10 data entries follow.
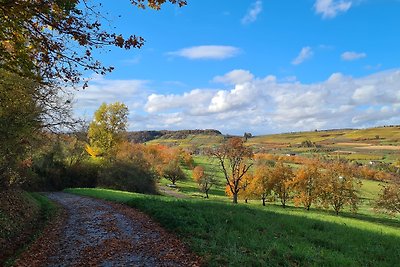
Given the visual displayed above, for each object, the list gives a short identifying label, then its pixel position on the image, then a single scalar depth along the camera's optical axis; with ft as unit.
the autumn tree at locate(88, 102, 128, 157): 211.61
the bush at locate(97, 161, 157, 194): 172.35
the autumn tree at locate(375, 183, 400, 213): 155.74
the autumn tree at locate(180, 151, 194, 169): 435.53
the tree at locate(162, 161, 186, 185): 338.54
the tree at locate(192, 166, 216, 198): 286.25
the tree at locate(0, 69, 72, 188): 52.68
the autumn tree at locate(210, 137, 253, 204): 200.85
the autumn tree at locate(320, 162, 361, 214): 177.99
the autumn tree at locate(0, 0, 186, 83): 26.37
